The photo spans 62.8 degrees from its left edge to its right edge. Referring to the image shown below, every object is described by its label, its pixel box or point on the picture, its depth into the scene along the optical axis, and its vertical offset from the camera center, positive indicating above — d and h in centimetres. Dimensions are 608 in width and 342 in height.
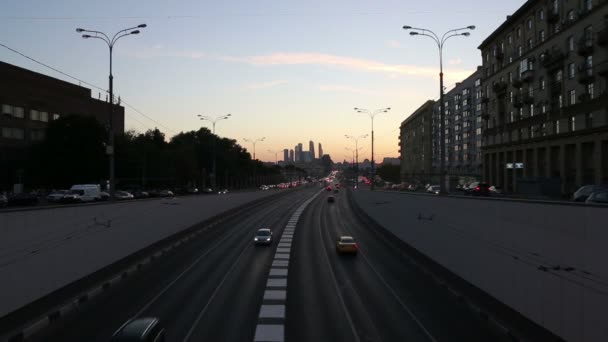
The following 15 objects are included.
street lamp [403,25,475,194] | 3562 +785
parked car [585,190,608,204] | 2277 -90
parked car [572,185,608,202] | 2869 -85
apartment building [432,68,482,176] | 12199 +1352
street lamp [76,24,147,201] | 3391 +522
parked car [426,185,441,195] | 6974 -154
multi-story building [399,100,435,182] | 15688 +1210
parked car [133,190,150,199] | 7985 -245
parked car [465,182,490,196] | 4997 -131
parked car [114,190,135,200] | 6789 -223
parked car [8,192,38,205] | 4344 -180
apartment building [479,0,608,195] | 5453 +1119
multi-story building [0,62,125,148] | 8256 +1415
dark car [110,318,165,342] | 997 -314
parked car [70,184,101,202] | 5847 -154
